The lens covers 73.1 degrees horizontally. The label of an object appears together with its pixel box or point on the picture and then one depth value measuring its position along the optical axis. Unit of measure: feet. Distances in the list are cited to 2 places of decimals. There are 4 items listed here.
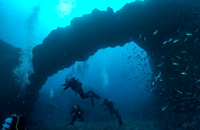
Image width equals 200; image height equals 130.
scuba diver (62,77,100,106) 28.91
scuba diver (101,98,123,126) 36.19
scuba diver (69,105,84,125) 27.07
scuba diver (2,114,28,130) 13.42
